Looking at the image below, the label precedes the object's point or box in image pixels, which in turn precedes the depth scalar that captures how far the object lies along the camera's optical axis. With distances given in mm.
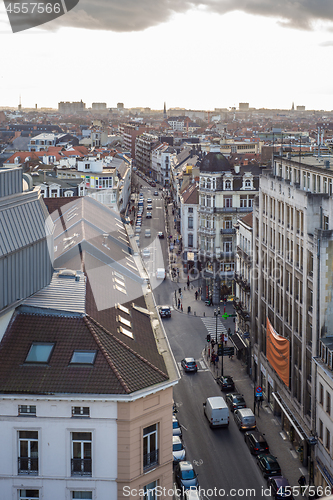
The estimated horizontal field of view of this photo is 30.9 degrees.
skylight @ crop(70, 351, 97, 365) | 24234
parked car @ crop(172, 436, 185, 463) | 37550
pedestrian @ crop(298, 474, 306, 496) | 35219
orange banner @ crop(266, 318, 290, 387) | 40812
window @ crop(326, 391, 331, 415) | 33156
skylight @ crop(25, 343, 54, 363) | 24469
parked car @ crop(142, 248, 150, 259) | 96275
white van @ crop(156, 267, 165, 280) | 84438
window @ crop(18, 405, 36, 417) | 23484
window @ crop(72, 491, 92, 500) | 23656
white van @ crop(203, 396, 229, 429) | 42219
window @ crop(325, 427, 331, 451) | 33219
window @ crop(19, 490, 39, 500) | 23734
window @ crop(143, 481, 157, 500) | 24320
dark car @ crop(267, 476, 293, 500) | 33812
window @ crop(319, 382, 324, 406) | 34269
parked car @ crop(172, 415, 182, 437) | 40500
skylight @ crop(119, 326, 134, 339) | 28228
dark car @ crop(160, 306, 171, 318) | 68625
